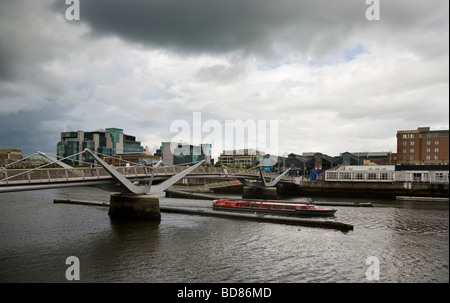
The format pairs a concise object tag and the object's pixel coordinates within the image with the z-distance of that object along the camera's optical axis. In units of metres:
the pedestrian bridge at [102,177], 25.19
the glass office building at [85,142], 179.00
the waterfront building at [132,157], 183.18
